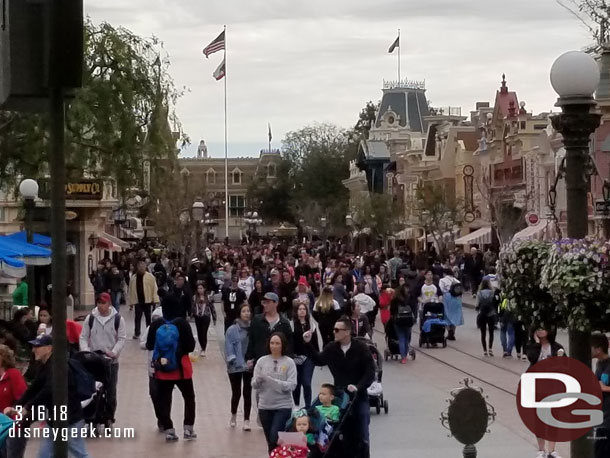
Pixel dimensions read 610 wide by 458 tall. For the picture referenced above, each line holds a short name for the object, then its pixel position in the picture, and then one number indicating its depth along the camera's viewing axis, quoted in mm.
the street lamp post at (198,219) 54619
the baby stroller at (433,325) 26438
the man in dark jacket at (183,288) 26069
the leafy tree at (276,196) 125750
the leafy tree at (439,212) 61969
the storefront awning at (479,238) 64250
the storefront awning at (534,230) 47594
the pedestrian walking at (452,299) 26516
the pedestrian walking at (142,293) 28484
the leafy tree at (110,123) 25828
